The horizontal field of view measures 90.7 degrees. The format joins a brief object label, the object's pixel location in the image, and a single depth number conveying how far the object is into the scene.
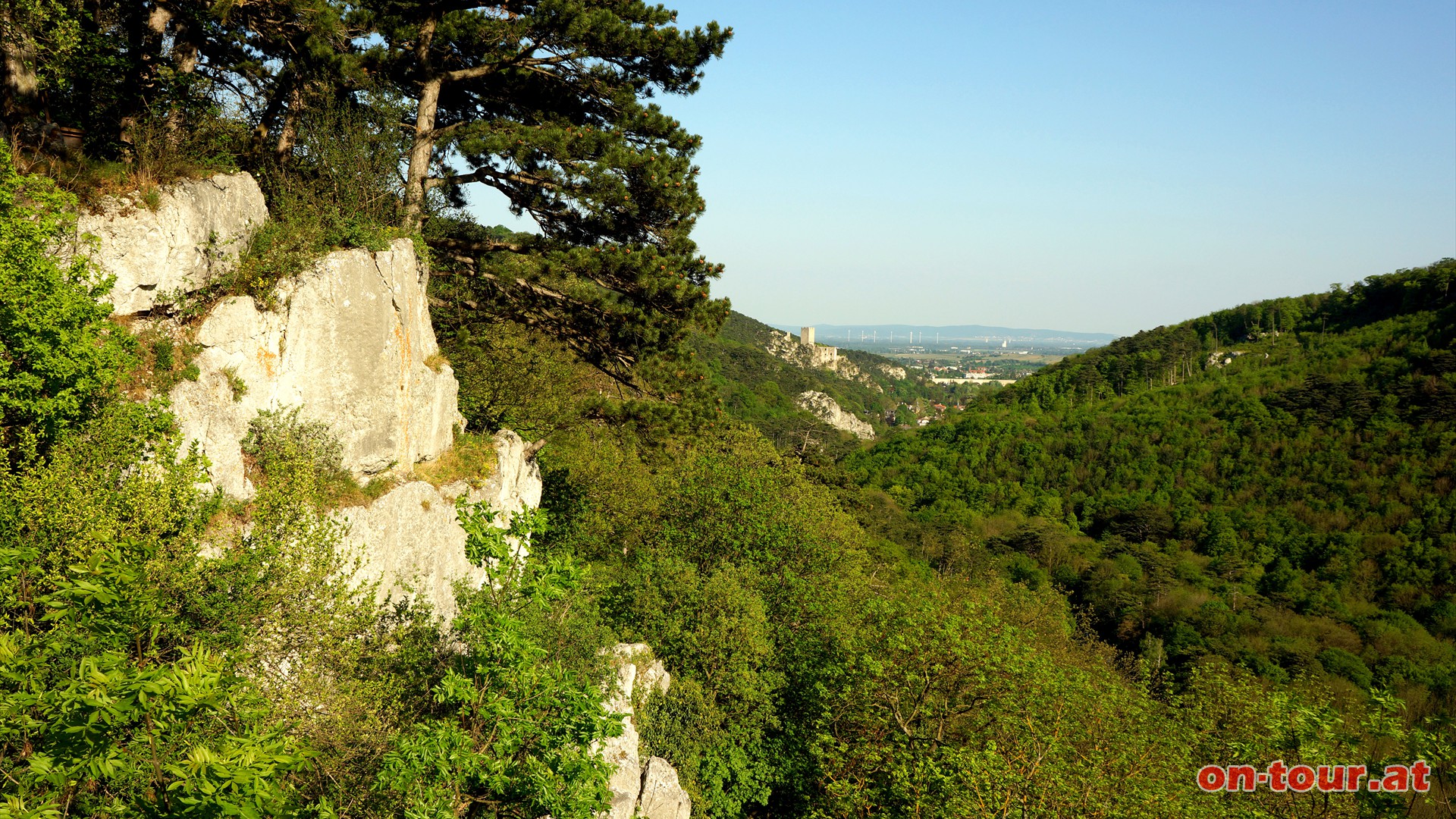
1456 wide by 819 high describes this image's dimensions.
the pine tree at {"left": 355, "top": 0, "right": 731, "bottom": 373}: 14.70
